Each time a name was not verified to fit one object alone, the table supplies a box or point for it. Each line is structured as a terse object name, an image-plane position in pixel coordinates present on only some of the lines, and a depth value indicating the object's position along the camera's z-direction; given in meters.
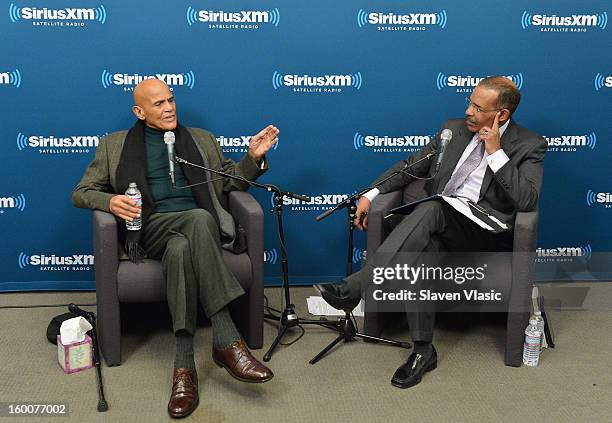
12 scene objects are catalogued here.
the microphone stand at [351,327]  3.54
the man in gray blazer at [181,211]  3.23
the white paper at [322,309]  4.03
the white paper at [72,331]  3.35
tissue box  3.35
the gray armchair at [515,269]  3.40
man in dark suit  3.40
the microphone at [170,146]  3.22
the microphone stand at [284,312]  3.45
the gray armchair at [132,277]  3.33
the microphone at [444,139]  3.42
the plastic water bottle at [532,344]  3.45
